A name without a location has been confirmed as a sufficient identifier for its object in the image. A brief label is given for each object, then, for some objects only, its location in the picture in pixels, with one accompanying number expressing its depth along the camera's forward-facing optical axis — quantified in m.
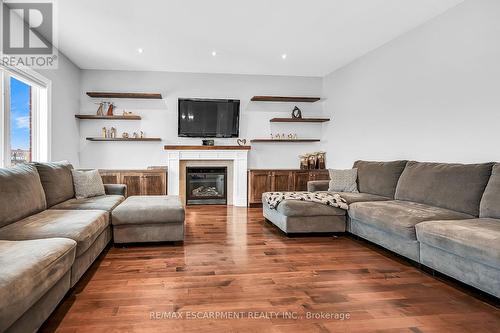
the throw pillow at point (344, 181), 4.75
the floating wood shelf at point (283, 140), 6.53
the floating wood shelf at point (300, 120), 6.52
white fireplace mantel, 6.16
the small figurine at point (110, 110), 6.12
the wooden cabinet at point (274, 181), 6.21
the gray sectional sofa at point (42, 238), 1.50
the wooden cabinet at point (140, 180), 5.77
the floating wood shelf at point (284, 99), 6.43
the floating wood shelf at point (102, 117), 5.93
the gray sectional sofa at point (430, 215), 2.28
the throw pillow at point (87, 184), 4.05
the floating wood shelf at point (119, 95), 5.97
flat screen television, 6.38
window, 3.78
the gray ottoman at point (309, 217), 3.90
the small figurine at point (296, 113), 6.69
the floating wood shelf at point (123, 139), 6.07
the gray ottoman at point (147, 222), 3.40
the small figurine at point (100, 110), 6.08
